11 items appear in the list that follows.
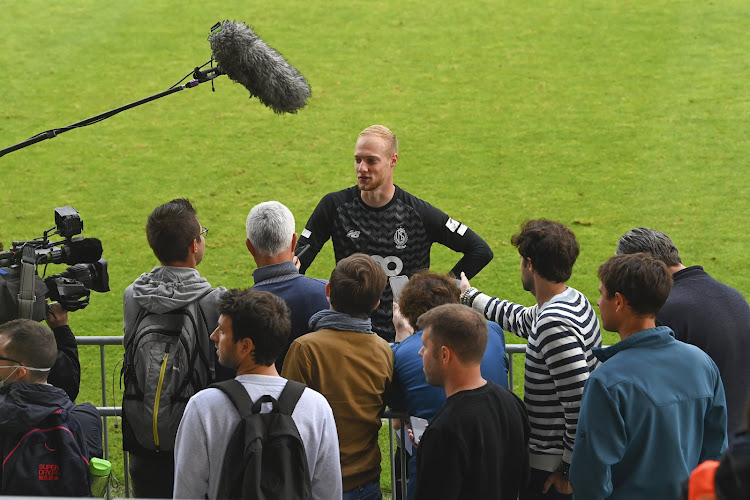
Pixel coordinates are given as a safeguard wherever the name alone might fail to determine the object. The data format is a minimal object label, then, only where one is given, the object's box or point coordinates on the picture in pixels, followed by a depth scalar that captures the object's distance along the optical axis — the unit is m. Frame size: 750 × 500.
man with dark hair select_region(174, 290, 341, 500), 5.02
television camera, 6.60
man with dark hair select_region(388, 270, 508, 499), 6.04
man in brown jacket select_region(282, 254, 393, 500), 5.92
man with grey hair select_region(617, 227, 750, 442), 6.64
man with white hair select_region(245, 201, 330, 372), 6.62
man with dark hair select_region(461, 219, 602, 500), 5.96
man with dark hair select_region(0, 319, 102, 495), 5.72
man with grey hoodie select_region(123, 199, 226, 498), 6.14
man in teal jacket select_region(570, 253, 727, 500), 5.30
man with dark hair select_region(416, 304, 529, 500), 5.20
